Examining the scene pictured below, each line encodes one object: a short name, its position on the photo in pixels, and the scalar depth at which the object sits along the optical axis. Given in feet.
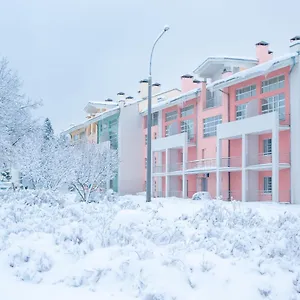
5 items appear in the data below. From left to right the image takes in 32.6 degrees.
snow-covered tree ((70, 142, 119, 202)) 77.25
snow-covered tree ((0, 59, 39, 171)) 73.51
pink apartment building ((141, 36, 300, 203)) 101.14
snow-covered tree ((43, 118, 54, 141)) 243.40
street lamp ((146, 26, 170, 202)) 59.62
